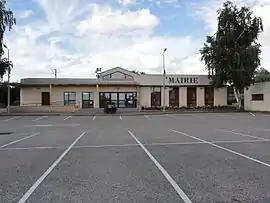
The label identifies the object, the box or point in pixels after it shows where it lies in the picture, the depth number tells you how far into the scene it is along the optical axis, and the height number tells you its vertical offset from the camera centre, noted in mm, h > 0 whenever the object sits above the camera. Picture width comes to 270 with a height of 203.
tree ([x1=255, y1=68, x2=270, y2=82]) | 39542 +5424
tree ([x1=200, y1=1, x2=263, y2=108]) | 25448 +6721
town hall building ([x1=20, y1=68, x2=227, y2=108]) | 27566 +1346
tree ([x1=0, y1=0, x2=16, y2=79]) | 22289 +8839
